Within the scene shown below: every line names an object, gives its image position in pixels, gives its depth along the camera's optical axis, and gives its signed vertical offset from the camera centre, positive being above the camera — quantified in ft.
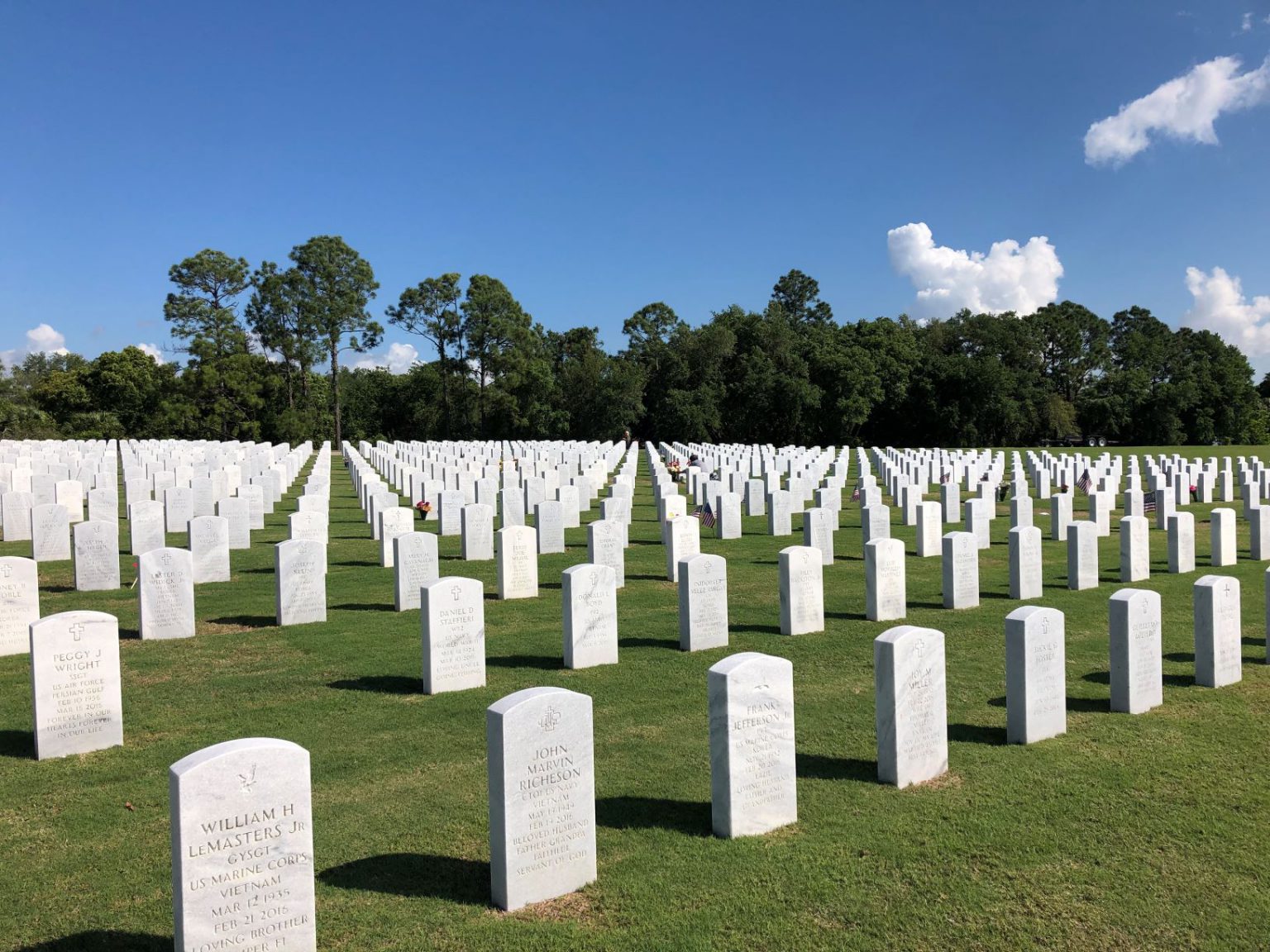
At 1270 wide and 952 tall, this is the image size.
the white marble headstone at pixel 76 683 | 21.57 -4.96
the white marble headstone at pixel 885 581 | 35.99 -4.86
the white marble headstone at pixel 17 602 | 29.86 -4.01
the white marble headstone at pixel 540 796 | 14.94 -5.62
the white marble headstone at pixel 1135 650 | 24.54 -5.43
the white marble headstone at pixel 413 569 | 37.27 -4.07
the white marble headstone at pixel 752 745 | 17.37 -5.54
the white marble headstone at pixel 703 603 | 31.58 -4.91
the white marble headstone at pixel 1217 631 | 26.84 -5.39
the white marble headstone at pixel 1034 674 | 22.25 -5.45
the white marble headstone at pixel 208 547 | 43.96 -3.44
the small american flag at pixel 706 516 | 65.57 -3.72
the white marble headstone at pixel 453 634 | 26.63 -4.89
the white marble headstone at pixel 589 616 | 29.37 -4.93
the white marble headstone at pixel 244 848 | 12.58 -5.38
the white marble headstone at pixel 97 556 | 41.11 -3.52
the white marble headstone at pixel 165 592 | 32.19 -4.11
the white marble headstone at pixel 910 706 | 19.79 -5.51
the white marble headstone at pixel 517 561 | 39.91 -4.12
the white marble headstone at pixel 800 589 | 33.96 -4.84
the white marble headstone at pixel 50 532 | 48.11 -2.76
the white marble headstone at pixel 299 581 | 35.04 -4.17
